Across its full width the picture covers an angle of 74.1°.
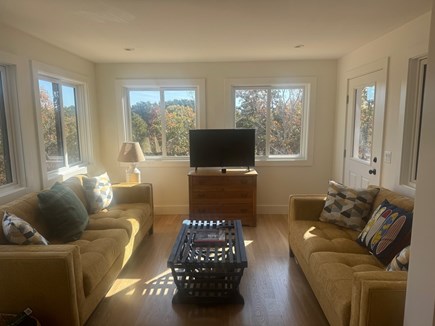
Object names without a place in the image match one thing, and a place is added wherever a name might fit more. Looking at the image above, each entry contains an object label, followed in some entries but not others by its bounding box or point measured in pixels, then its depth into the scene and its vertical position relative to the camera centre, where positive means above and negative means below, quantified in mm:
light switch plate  2896 -328
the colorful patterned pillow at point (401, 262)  1658 -803
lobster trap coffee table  2162 -1065
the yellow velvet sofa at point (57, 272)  1725 -975
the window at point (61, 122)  3076 +43
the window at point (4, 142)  2648 -149
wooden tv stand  3953 -974
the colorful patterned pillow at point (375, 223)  2209 -768
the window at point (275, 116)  4402 +132
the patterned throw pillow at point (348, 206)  2672 -774
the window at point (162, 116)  4426 +138
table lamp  3951 -419
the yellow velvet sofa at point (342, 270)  1436 -968
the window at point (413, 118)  2543 +53
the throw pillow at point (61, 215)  2451 -773
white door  3094 -61
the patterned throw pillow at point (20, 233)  1931 -719
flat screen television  4074 -312
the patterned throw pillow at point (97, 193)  3195 -756
